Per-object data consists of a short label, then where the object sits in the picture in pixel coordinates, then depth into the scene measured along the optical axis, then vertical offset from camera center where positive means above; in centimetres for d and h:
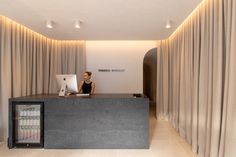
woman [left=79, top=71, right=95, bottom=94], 527 -30
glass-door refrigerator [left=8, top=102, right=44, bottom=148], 387 -105
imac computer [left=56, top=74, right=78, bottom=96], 420 -18
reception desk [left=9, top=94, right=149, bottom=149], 386 -97
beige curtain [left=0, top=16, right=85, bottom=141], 420 +40
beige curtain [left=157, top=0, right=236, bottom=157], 241 -5
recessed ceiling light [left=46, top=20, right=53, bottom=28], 410 +114
